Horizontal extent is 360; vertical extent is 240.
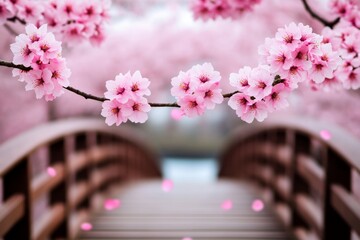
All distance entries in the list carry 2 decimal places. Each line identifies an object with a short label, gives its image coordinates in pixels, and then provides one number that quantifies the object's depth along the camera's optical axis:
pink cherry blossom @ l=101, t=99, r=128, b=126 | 1.24
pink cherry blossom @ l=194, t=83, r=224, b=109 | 1.23
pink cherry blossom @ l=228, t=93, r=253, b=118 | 1.24
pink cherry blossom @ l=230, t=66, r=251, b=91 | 1.22
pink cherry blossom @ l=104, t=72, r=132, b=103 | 1.23
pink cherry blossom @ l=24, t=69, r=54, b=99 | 1.23
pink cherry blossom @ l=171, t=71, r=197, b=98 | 1.23
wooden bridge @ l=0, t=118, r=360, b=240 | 1.58
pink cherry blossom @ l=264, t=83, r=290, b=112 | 1.24
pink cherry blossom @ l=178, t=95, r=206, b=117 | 1.24
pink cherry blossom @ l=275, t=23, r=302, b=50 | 1.20
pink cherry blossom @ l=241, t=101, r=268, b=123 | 1.24
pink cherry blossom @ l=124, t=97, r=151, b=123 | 1.24
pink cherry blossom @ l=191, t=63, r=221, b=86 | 1.22
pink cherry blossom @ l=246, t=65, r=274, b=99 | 1.21
